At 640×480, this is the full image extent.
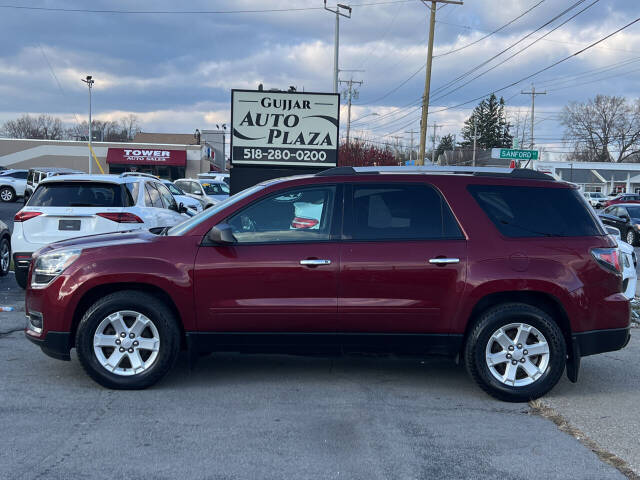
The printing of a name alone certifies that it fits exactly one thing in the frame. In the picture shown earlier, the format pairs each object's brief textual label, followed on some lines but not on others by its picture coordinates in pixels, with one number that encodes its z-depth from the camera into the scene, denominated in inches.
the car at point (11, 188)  1314.0
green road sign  1213.1
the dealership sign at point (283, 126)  583.5
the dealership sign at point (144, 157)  2465.6
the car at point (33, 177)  1240.8
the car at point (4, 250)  452.4
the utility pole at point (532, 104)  2727.6
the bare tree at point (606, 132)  3526.1
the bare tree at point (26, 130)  4485.7
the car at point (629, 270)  310.7
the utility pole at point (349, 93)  2524.9
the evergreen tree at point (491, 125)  4190.5
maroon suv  215.3
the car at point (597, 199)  2133.2
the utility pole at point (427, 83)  1205.7
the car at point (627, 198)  1722.9
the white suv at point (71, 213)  357.4
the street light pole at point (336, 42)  1609.3
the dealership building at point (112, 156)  2474.2
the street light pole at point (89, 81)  2132.1
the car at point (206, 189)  1007.0
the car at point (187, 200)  782.6
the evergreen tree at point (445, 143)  5225.9
